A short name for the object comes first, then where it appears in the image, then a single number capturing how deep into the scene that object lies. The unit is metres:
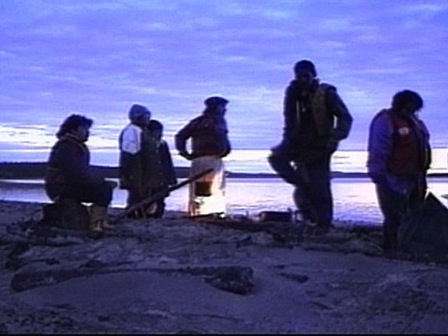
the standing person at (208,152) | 12.54
